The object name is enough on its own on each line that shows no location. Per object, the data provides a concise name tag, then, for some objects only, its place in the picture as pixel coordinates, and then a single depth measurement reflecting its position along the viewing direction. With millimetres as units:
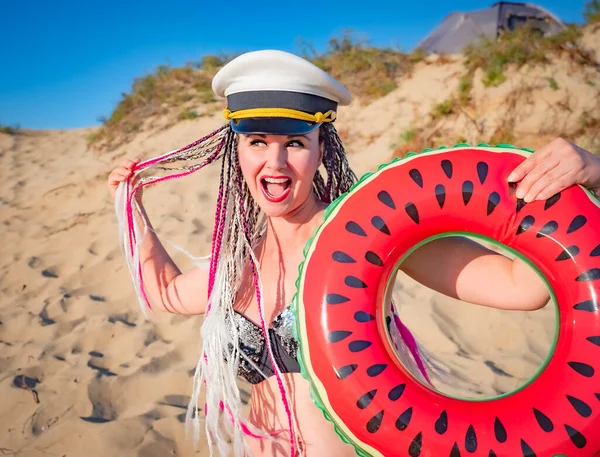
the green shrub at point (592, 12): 5552
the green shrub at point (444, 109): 5184
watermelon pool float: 892
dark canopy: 7262
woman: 1194
